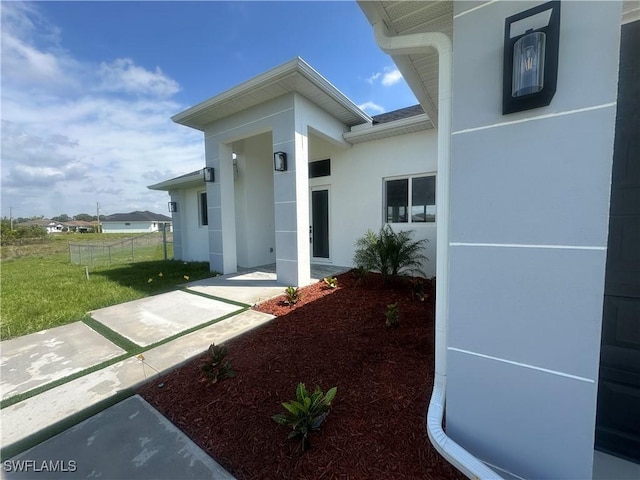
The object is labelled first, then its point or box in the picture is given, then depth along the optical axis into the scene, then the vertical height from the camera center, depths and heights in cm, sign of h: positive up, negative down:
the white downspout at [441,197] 170 +17
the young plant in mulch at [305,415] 170 -137
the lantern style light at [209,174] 678 +139
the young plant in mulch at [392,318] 337 -133
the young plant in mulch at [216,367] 244 -145
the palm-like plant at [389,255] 540 -77
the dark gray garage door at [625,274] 147 -34
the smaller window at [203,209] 955 +60
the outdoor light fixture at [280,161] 532 +135
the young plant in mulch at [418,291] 447 -134
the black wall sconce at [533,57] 114 +78
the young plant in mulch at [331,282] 531 -132
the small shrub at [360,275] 569 -130
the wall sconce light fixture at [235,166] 761 +178
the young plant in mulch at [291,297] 440 -135
